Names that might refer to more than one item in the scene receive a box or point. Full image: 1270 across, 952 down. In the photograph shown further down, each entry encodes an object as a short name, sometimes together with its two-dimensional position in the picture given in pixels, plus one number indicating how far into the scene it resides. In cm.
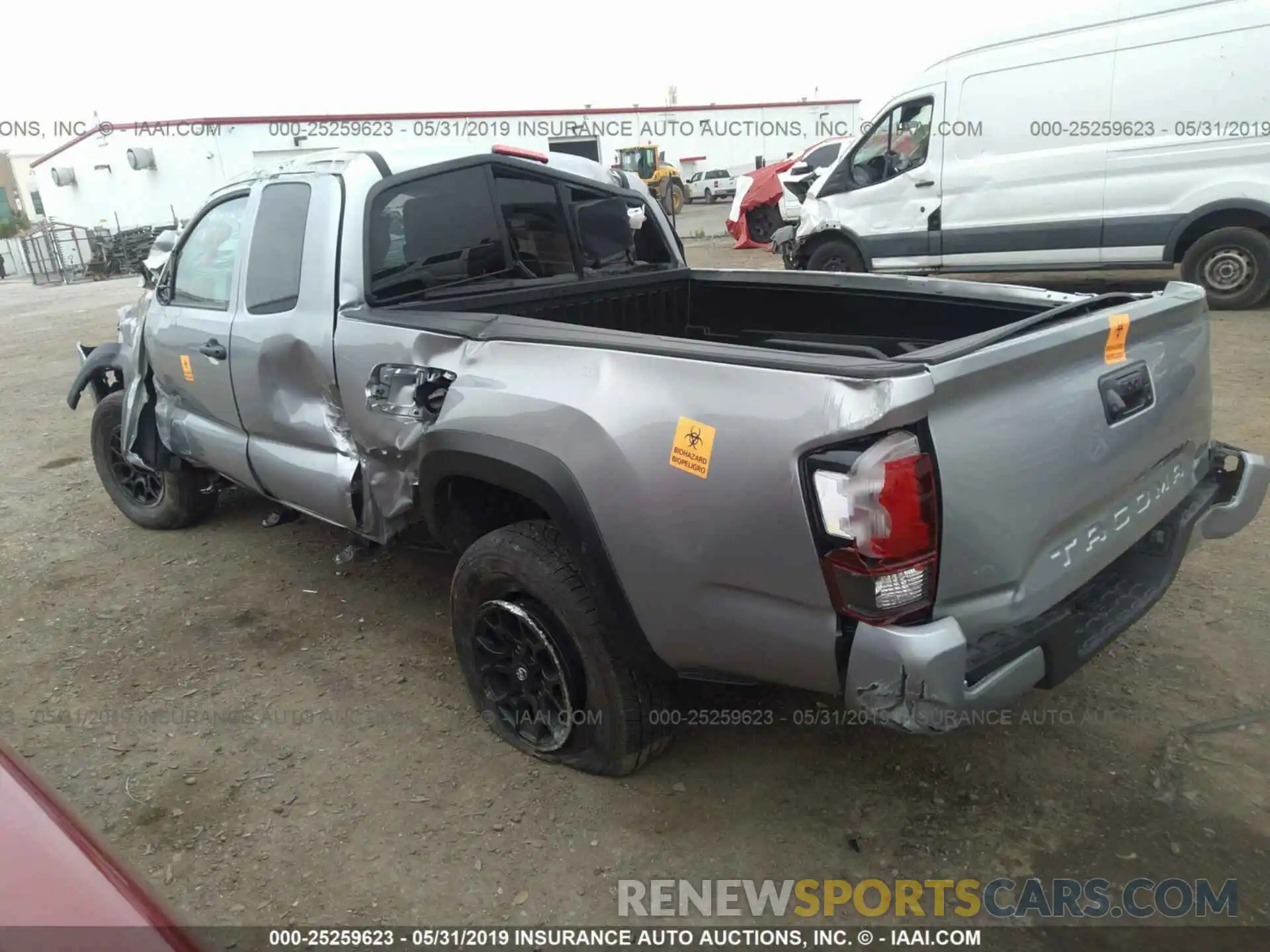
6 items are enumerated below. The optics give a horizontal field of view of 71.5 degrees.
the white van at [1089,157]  733
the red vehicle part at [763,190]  1530
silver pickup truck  192
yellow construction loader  2916
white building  2775
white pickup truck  3409
